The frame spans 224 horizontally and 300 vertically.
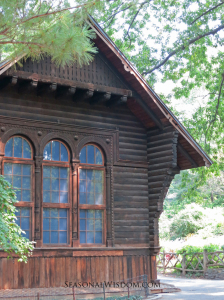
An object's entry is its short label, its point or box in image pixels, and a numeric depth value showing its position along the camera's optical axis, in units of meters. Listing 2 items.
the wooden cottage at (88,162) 12.89
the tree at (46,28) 8.97
